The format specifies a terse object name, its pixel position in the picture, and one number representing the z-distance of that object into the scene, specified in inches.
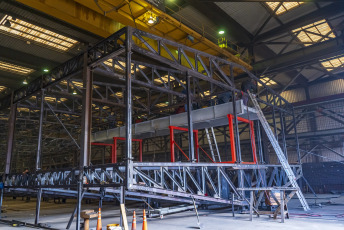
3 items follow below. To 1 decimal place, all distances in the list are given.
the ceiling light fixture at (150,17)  536.4
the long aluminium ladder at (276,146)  525.4
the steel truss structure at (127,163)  343.6
